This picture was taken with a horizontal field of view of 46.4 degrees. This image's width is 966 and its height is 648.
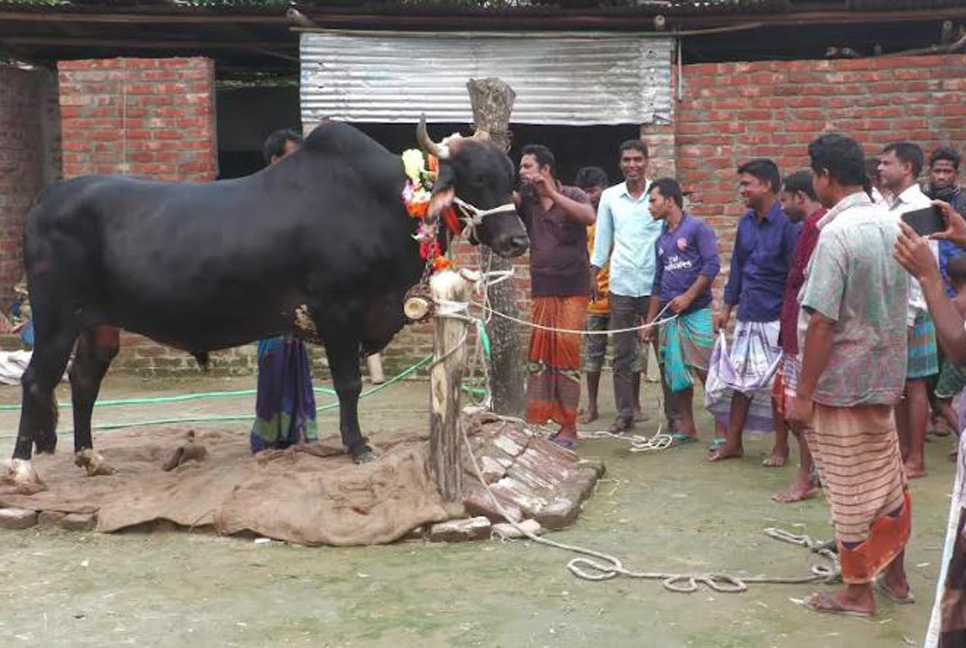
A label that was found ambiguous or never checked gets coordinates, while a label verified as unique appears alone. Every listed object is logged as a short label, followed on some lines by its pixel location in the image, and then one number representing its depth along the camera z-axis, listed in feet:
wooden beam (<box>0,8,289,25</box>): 30.99
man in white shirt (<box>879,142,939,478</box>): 20.83
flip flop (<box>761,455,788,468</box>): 21.94
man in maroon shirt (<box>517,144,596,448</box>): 23.07
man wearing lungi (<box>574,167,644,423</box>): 26.27
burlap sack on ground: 17.19
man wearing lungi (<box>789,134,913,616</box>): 13.52
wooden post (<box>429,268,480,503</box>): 17.71
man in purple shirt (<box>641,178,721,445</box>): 23.43
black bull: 19.17
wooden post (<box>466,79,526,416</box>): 24.77
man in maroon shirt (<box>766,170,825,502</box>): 18.69
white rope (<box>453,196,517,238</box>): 18.92
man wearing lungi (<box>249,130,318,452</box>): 21.31
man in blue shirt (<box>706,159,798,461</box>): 21.38
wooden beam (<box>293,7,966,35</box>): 30.14
